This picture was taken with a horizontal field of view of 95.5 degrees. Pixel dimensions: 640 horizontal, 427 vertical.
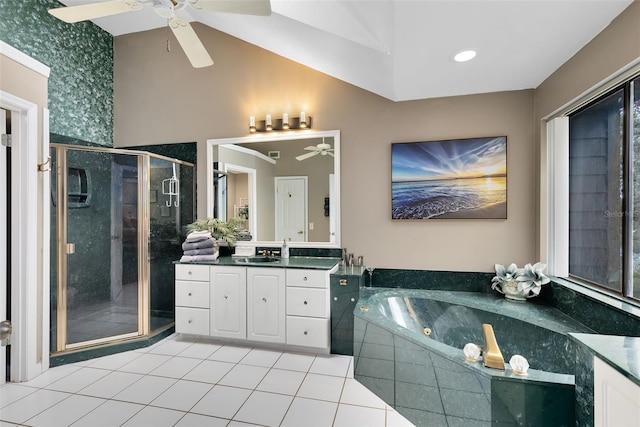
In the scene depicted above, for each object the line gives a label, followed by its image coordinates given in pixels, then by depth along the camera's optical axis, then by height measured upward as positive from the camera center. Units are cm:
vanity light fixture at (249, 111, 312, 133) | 306 +95
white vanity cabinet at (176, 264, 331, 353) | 261 -87
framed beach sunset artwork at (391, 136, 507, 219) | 265 +31
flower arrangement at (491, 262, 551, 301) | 234 -57
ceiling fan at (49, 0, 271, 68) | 167 +121
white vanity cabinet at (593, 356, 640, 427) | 84 -58
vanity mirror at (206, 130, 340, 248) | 306 +29
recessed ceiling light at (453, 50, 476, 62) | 195 +107
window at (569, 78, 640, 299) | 172 +14
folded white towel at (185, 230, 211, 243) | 297 -25
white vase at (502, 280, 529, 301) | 243 -68
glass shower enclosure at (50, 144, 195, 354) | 253 -32
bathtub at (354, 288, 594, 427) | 127 -85
